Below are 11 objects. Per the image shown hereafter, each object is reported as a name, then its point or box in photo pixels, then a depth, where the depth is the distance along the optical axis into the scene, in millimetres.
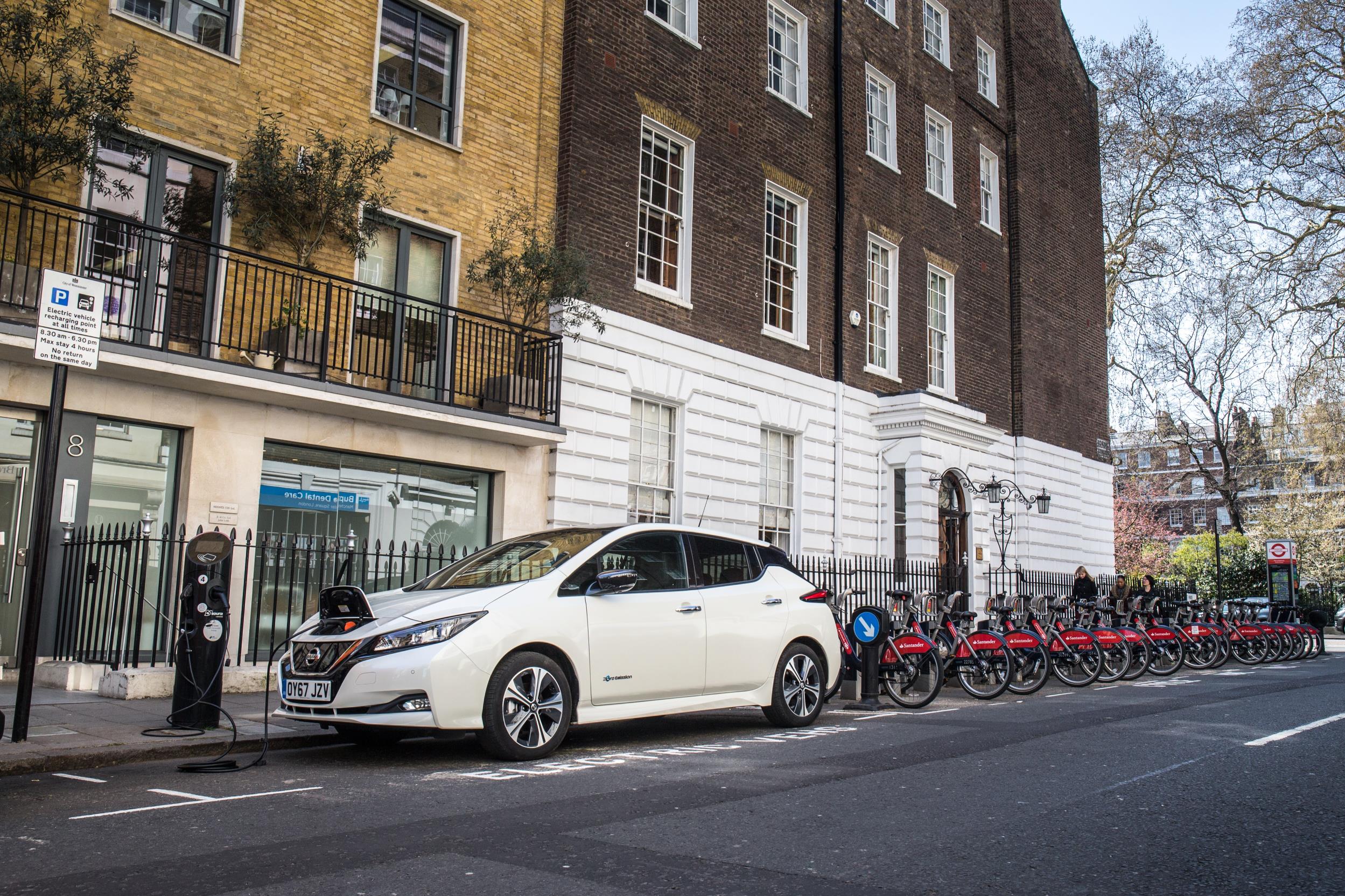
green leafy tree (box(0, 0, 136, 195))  10703
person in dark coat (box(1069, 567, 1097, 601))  21703
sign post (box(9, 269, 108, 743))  7633
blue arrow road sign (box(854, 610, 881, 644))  11977
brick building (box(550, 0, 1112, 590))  17219
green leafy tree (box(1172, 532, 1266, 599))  44156
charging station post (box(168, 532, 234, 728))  8547
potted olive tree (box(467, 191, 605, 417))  15008
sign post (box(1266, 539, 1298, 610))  28358
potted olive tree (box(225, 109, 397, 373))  12758
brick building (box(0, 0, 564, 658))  11602
